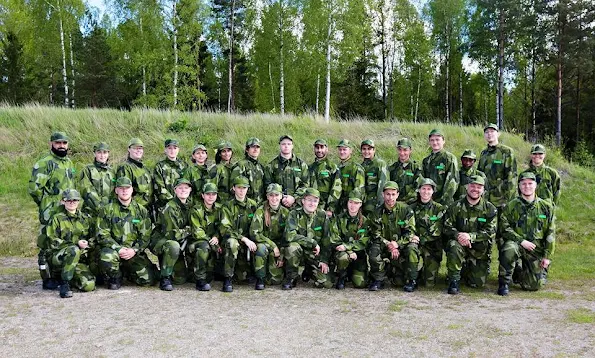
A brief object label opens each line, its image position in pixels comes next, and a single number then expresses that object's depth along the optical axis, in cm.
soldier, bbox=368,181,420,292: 677
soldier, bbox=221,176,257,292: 699
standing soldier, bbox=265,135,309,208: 793
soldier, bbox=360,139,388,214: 801
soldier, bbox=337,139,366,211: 783
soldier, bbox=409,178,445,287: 688
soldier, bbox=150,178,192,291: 679
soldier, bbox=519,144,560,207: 783
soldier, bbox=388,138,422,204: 789
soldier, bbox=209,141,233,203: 796
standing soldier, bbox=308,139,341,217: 784
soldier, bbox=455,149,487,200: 784
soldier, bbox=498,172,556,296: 660
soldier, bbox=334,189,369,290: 687
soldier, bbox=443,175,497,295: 666
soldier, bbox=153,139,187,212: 793
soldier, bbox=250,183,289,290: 688
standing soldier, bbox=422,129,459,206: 788
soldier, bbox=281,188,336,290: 689
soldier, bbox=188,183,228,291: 681
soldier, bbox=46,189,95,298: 644
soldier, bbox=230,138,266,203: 798
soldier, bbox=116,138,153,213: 771
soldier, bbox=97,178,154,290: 670
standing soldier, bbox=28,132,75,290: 704
